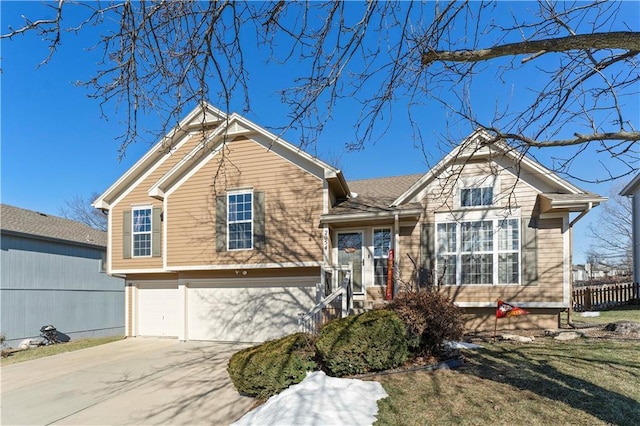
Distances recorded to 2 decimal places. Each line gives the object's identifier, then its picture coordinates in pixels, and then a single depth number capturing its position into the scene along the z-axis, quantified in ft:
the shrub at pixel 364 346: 20.83
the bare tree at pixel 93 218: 112.16
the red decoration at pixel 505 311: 27.32
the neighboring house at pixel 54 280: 53.01
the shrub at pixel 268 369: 19.66
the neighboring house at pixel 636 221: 58.70
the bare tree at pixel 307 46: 11.81
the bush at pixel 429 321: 22.22
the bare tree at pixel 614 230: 100.37
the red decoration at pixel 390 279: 33.96
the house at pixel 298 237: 33.14
